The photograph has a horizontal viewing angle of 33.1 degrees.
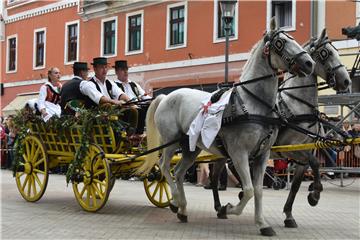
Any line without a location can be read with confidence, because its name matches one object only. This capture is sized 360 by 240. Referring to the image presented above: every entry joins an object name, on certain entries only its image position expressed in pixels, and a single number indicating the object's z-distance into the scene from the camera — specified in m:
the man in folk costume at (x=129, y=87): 9.88
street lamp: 15.59
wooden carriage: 8.96
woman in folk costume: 10.61
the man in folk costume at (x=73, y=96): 9.73
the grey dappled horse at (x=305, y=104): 8.32
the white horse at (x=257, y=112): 7.23
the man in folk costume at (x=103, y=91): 9.37
